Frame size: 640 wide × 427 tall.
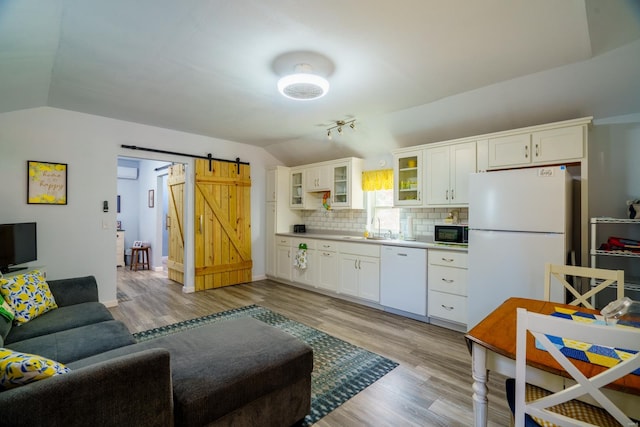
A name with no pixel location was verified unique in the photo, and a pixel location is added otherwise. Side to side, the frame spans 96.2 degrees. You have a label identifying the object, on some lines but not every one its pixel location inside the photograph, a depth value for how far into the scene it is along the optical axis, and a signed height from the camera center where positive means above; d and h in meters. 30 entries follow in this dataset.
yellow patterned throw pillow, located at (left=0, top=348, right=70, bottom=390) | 1.04 -0.59
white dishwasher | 3.53 -0.86
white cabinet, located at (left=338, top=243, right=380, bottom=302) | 4.02 -0.85
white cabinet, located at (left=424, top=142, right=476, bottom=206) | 3.42 +0.50
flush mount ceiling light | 2.44 +1.12
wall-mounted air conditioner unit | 7.07 +1.00
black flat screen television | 2.82 -0.34
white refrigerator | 2.56 -0.19
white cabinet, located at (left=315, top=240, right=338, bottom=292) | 4.54 -0.85
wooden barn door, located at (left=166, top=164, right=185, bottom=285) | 5.23 -0.18
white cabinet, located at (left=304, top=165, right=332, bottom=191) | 5.03 +0.62
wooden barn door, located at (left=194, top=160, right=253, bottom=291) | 4.85 -0.21
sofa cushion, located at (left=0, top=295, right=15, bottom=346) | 1.91 -0.74
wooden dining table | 1.02 -0.61
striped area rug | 2.09 -1.33
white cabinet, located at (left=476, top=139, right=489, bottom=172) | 3.28 +0.66
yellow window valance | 4.48 +0.53
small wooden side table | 6.52 -1.05
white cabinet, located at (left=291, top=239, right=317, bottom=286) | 4.85 -0.92
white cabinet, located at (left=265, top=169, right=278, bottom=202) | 5.55 +0.53
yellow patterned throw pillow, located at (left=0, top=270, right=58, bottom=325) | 2.18 -0.67
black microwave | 3.52 -0.26
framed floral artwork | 3.43 +0.37
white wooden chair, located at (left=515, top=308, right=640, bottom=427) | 0.93 -0.55
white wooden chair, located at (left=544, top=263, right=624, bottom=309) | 1.81 -0.42
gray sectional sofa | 1.05 -0.84
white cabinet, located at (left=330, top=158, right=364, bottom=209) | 4.70 +0.47
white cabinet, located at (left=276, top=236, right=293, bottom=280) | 5.27 -0.86
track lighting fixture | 4.05 +1.28
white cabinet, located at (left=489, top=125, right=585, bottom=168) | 2.79 +0.68
